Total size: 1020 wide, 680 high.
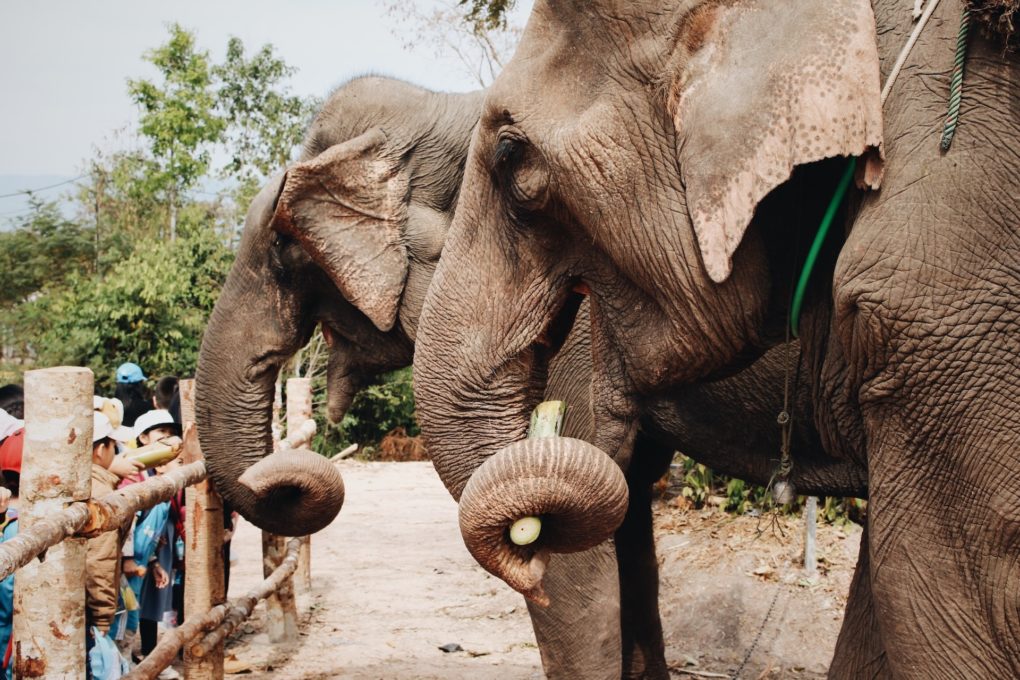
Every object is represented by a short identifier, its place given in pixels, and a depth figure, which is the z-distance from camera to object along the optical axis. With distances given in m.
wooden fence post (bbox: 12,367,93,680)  3.34
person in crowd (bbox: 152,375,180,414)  8.63
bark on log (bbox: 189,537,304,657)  5.27
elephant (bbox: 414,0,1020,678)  2.16
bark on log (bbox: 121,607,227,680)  4.43
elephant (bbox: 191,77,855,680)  5.09
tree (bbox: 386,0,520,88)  13.17
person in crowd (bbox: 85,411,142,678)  4.30
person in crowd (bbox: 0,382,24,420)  5.50
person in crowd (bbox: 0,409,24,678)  3.90
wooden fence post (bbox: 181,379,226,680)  5.39
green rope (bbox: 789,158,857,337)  2.40
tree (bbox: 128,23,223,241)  22.12
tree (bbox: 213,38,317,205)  23.59
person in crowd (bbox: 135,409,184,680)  5.67
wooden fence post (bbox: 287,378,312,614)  8.02
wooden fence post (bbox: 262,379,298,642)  6.94
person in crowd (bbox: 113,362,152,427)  8.16
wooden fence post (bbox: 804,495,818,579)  6.64
